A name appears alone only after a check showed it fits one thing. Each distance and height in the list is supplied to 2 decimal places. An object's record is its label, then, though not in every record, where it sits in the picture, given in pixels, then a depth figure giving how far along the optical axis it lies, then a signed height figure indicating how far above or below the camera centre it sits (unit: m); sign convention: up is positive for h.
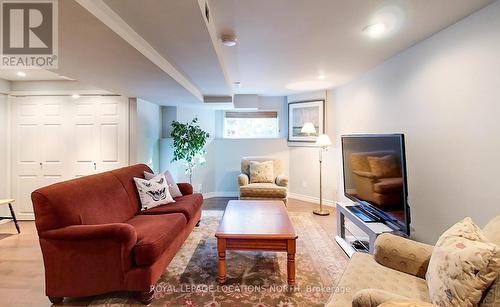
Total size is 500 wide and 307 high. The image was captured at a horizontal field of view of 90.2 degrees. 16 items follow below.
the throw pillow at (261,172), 4.98 -0.32
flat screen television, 2.17 -0.23
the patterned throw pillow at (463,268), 1.07 -0.52
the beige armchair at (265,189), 4.47 -0.59
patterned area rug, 2.05 -1.16
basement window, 6.06 +0.78
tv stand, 2.35 -0.93
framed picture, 5.16 +0.83
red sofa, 1.96 -0.76
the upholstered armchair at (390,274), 1.12 -0.74
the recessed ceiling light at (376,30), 2.18 +1.15
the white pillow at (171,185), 3.41 -0.40
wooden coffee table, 2.23 -0.72
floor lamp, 4.44 +0.23
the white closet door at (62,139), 4.15 +0.32
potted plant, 4.87 +0.29
